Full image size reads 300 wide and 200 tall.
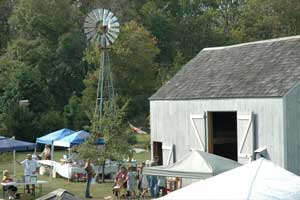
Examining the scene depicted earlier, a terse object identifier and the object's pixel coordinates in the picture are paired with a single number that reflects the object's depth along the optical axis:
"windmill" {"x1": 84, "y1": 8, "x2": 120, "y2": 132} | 35.25
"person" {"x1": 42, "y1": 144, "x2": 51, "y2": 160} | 32.28
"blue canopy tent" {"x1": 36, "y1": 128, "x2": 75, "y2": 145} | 31.02
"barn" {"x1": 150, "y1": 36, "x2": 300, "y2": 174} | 20.08
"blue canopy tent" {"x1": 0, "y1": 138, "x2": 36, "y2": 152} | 24.02
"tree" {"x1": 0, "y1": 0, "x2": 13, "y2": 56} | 72.31
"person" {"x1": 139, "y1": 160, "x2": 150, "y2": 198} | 22.50
